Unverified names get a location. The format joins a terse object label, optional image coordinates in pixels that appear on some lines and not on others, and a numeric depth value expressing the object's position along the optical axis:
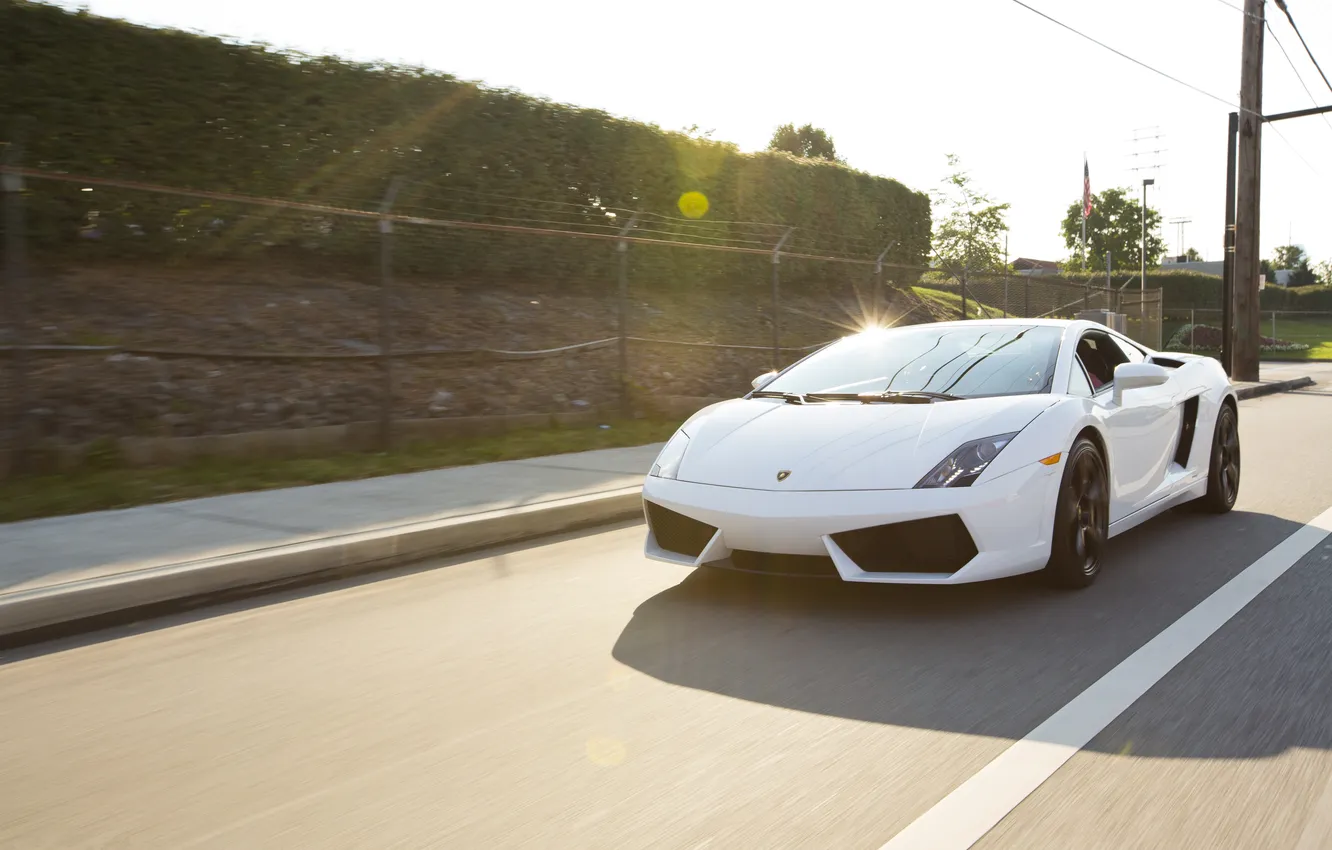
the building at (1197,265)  118.62
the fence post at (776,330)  13.36
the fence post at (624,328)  11.66
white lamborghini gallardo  4.69
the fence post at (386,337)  9.62
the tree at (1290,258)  163.51
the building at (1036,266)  123.31
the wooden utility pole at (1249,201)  22.66
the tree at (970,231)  40.88
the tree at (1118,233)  102.19
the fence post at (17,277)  7.51
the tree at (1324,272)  148.62
